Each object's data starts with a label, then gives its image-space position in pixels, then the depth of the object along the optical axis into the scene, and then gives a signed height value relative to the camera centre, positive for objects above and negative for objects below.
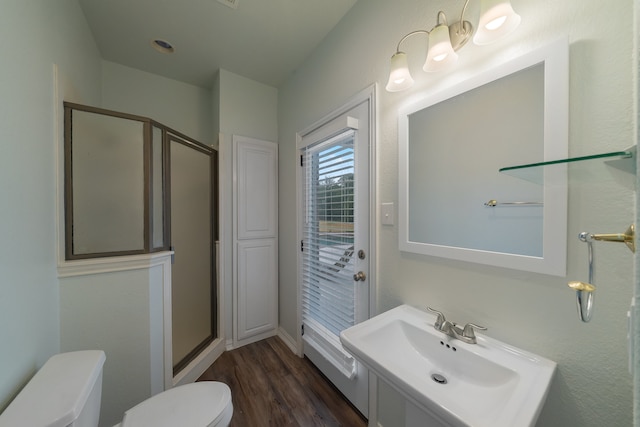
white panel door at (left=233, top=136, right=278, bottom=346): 2.13 -0.29
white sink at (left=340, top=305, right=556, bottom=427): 0.56 -0.51
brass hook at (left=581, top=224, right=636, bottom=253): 0.42 -0.05
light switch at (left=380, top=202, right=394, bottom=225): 1.21 -0.01
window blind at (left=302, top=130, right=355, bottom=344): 1.50 -0.19
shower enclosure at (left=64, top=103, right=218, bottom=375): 1.23 +0.09
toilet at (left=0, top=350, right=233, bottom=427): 0.67 -0.62
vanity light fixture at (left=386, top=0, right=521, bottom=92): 0.71 +0.63
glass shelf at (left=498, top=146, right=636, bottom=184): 0.45 +0.11
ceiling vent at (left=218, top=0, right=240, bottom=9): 1.42 +1.34
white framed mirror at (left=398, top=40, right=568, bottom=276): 0.70 +0.19
